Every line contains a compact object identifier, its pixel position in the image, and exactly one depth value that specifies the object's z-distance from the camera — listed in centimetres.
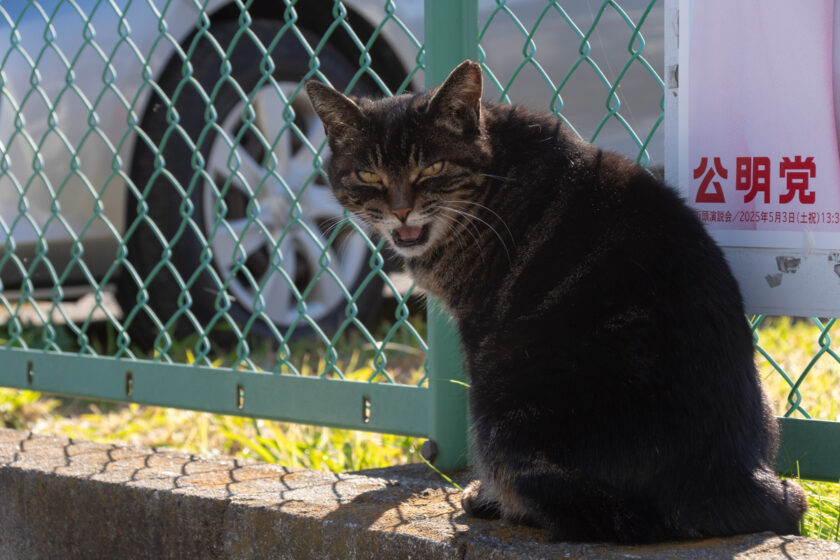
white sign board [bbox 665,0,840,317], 275
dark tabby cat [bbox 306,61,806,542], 268
